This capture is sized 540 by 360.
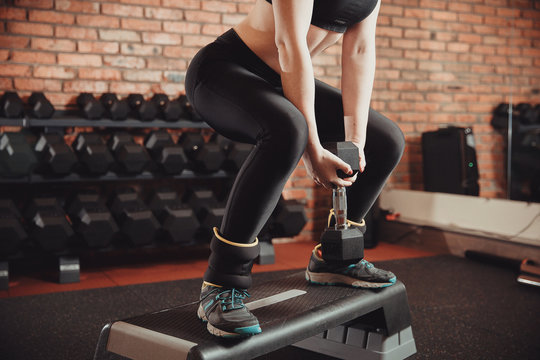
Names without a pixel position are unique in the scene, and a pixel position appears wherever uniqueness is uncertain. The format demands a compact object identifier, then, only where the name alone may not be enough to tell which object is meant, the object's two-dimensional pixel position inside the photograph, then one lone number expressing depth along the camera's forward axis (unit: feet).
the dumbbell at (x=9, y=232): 8.39
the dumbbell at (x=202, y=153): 10.10
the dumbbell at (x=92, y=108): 9.62
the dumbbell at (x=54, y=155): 8.93
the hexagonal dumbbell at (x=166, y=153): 9.80
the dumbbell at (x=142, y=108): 10.00
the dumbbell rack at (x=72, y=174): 8.97
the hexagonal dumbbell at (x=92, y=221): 9.00
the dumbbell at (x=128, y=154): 9.48
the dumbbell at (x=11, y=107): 8.96
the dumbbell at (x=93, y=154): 9.27
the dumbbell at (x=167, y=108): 10.18
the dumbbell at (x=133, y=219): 9.34
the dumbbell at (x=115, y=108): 9.80
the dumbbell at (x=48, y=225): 8.67
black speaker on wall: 12.17
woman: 4.02
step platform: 3.98
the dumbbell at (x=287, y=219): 10.27
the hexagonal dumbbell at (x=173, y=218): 9.64
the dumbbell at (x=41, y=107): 9.30
